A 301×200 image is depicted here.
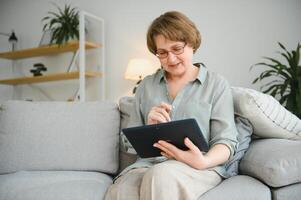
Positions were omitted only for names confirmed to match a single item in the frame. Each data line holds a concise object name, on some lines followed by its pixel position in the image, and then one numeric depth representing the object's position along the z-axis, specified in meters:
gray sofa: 1.28
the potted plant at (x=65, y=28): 3.75
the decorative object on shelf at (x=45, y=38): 4.12
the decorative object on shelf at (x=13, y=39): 4.29
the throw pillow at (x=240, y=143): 1.25
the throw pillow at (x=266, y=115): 1.28
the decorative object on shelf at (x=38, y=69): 4.07
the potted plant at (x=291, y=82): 2.31
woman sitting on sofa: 1.00
